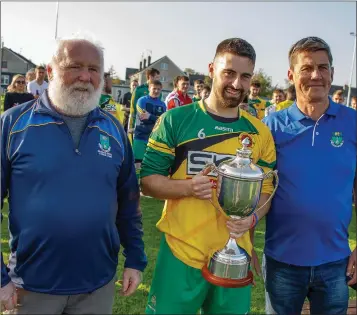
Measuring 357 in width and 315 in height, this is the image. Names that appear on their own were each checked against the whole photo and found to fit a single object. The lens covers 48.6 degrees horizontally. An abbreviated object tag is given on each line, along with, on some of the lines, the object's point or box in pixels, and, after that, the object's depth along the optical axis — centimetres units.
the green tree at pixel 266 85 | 4808
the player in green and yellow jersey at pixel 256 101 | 855
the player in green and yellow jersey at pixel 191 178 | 200
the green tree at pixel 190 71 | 5678
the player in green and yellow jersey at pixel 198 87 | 962
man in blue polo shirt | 215
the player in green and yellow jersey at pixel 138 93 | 789
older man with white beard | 176
